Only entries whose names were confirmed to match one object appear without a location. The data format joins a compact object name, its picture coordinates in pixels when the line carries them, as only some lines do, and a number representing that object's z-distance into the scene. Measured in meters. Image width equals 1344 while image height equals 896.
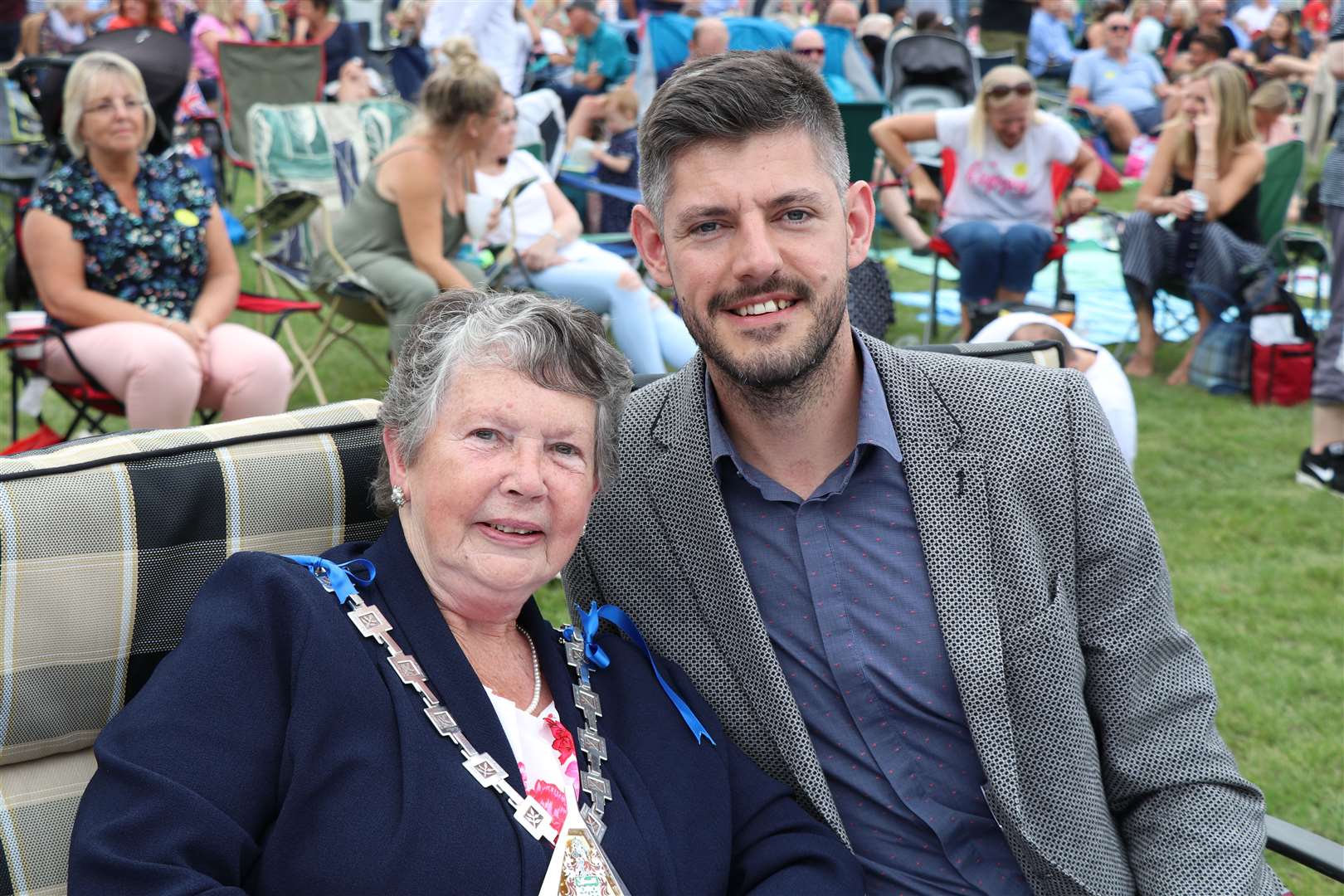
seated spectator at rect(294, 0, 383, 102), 12.48
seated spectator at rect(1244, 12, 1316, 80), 14.94
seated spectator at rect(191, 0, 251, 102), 12.80
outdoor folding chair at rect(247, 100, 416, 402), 6.81
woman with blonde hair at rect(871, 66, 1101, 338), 7.52
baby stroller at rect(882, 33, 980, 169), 11.30
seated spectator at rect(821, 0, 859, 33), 13.13
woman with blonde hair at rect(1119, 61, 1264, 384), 7.68
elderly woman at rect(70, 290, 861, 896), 1.64
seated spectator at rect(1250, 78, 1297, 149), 10.08
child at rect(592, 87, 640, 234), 9.52
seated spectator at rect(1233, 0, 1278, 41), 17.92
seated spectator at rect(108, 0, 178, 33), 9.32
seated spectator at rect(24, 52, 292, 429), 4.88
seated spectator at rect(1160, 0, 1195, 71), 16.75
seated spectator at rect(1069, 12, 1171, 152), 14.73
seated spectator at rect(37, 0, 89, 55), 12.54
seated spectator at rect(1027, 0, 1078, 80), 16.91
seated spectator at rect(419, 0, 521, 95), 10.41
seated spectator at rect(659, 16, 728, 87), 9.93
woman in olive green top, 6.12
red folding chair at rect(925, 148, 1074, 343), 7.73
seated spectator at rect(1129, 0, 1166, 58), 17.59
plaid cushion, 1.78
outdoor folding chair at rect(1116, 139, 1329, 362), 7.80
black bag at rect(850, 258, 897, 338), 5.46
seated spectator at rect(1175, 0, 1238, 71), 14.67
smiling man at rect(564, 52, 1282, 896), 2.03
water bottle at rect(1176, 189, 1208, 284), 7.62
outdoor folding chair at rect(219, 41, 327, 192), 9.86
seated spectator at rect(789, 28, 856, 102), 11.05
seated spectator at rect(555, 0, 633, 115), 12.91
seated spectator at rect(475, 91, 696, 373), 6.52
